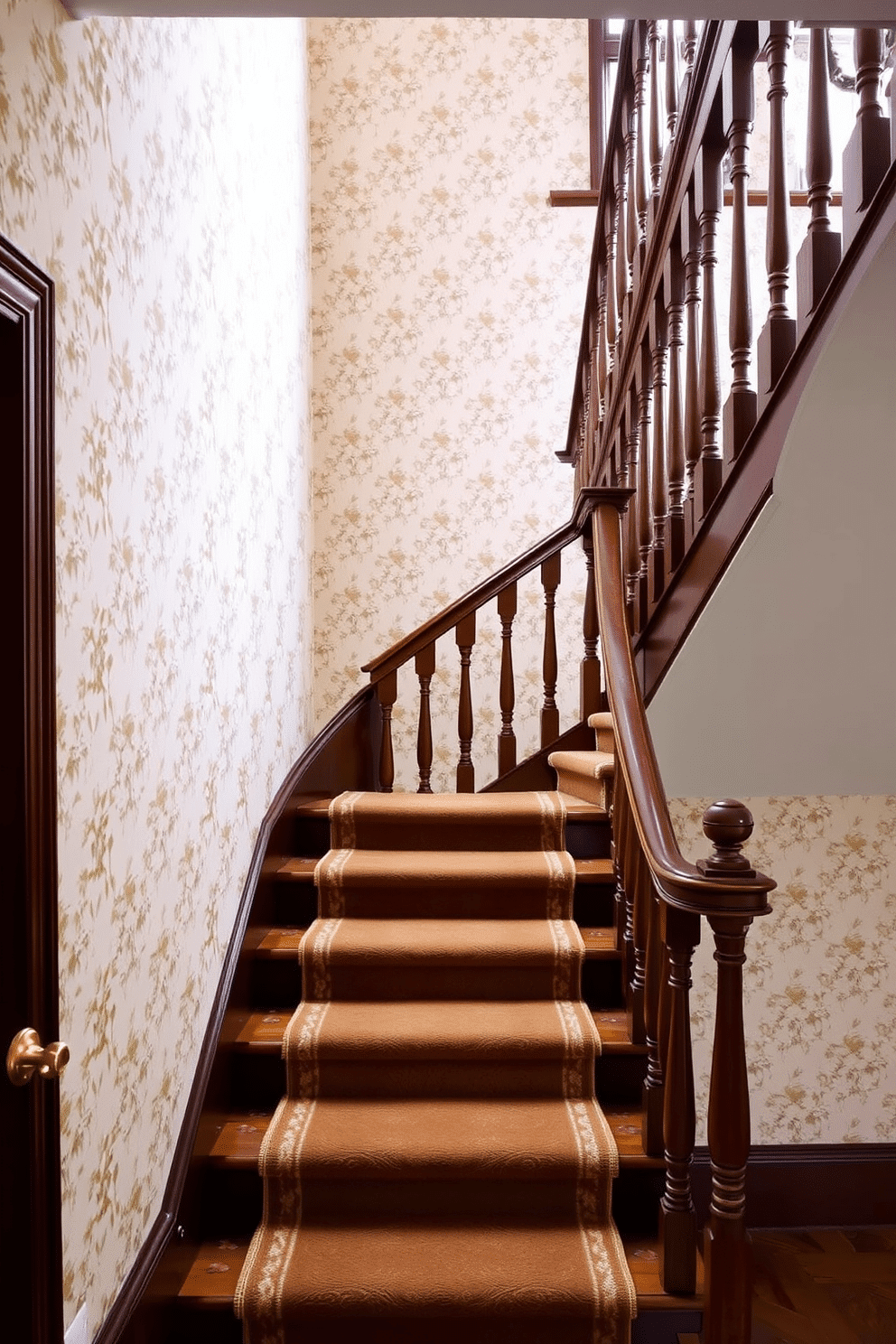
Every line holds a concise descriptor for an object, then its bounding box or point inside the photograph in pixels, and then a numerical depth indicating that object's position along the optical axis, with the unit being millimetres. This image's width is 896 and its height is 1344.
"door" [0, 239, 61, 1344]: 1300
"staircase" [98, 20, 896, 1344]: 1708
